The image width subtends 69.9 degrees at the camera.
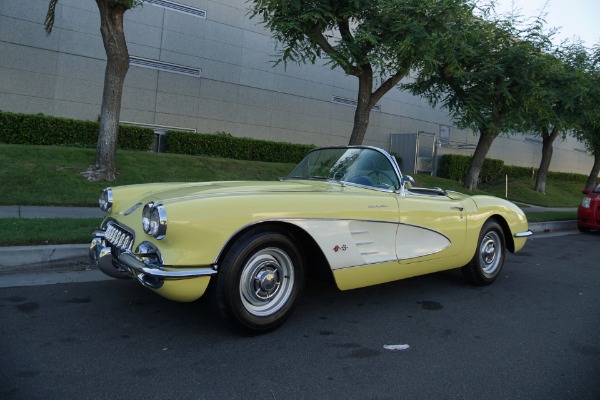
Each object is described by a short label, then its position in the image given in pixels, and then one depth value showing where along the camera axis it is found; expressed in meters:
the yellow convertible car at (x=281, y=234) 2.76
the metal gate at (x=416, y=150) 21.92
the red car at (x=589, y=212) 10.12
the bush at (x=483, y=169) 22.73
